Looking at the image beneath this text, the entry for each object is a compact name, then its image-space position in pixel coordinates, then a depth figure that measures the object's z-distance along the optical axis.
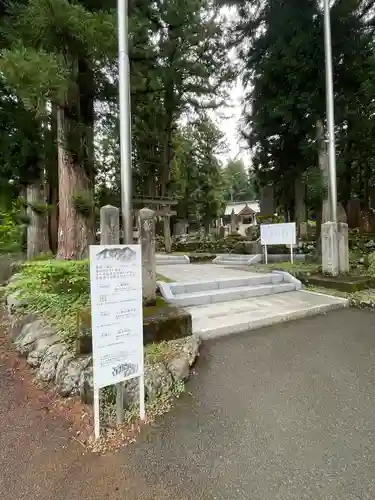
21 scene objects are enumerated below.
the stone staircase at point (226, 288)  4.73
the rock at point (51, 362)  2.76
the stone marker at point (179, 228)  21.89
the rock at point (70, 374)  2.46
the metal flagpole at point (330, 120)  5.81
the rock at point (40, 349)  3.05
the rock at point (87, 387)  2.30
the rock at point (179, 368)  2.59
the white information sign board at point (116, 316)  1.91
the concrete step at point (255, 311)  3.74
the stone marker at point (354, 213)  12.22
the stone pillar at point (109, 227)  2.87
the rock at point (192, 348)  2.89
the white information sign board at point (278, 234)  7.25
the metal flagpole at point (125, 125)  2.37
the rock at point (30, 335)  3.31
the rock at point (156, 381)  2.36
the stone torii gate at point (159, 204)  11.13
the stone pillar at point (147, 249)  3.42
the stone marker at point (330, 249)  5.74
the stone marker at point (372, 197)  12.31
